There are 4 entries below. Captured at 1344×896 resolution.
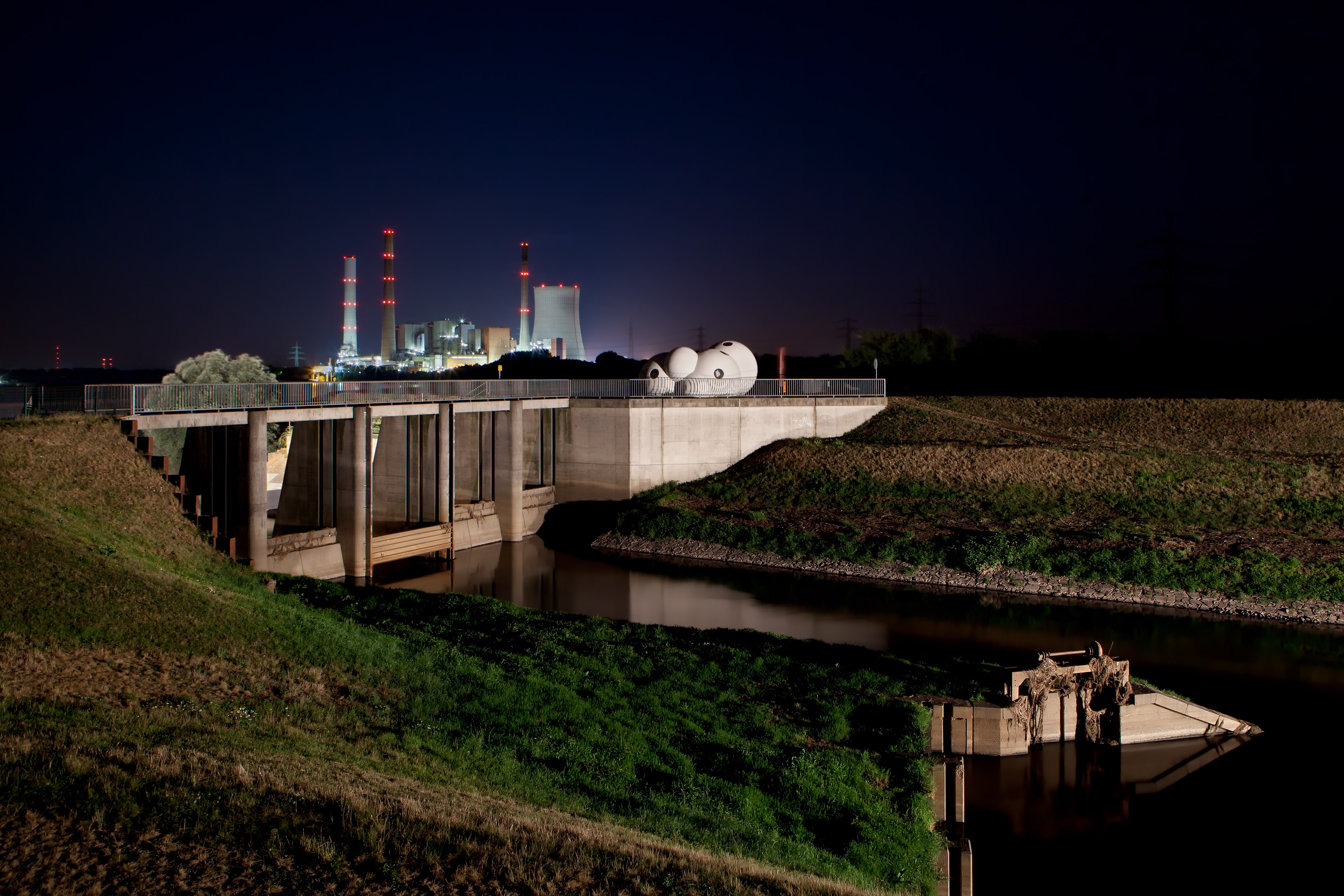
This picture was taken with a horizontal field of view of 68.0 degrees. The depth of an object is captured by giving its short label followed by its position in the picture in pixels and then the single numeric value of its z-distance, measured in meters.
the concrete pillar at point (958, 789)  15.84
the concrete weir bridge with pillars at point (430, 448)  30.17
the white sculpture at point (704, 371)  50.09
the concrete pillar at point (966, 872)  13.84
